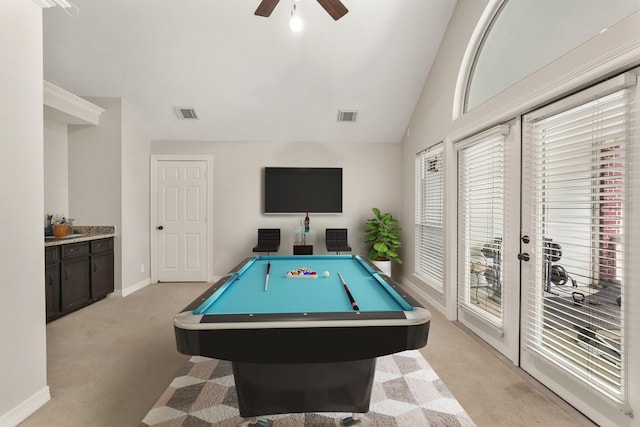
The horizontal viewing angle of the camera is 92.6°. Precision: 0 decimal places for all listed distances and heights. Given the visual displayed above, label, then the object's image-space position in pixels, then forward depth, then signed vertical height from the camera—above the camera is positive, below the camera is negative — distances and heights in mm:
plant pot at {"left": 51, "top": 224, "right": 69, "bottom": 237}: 3843 -264
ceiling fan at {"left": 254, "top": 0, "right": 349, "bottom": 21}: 2295 +1563
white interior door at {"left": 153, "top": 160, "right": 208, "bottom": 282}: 5191 -180
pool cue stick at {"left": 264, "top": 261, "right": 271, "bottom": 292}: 2021 -512
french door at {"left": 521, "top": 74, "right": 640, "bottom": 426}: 1659 -215
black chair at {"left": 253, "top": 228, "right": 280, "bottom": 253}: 5092 -457
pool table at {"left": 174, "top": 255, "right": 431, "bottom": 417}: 1306 -530
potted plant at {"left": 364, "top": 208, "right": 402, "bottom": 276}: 4826 -468
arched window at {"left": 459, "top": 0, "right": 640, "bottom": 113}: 1859 +1318
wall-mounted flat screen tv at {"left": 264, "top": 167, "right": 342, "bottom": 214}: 5211 +341
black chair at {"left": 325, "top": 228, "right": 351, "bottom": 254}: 5016 -469
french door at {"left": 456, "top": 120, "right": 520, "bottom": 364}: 2508 -230
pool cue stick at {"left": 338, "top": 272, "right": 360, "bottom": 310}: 1574 -499
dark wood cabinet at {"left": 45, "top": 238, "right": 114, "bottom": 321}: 3432 -812
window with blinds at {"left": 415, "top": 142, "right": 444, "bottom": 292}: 3855 -88
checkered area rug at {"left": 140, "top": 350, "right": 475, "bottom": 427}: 1808 -1254
